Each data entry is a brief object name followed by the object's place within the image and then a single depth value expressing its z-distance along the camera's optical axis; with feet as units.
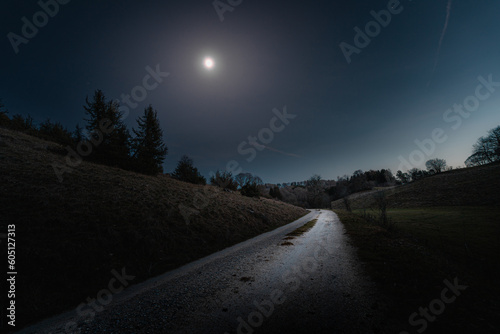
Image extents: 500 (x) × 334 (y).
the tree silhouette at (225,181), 133.69
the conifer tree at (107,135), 79.10
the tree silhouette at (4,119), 93.11
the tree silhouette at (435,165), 293.43
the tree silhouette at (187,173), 109.91
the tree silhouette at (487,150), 200.34
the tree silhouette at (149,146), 87.30
